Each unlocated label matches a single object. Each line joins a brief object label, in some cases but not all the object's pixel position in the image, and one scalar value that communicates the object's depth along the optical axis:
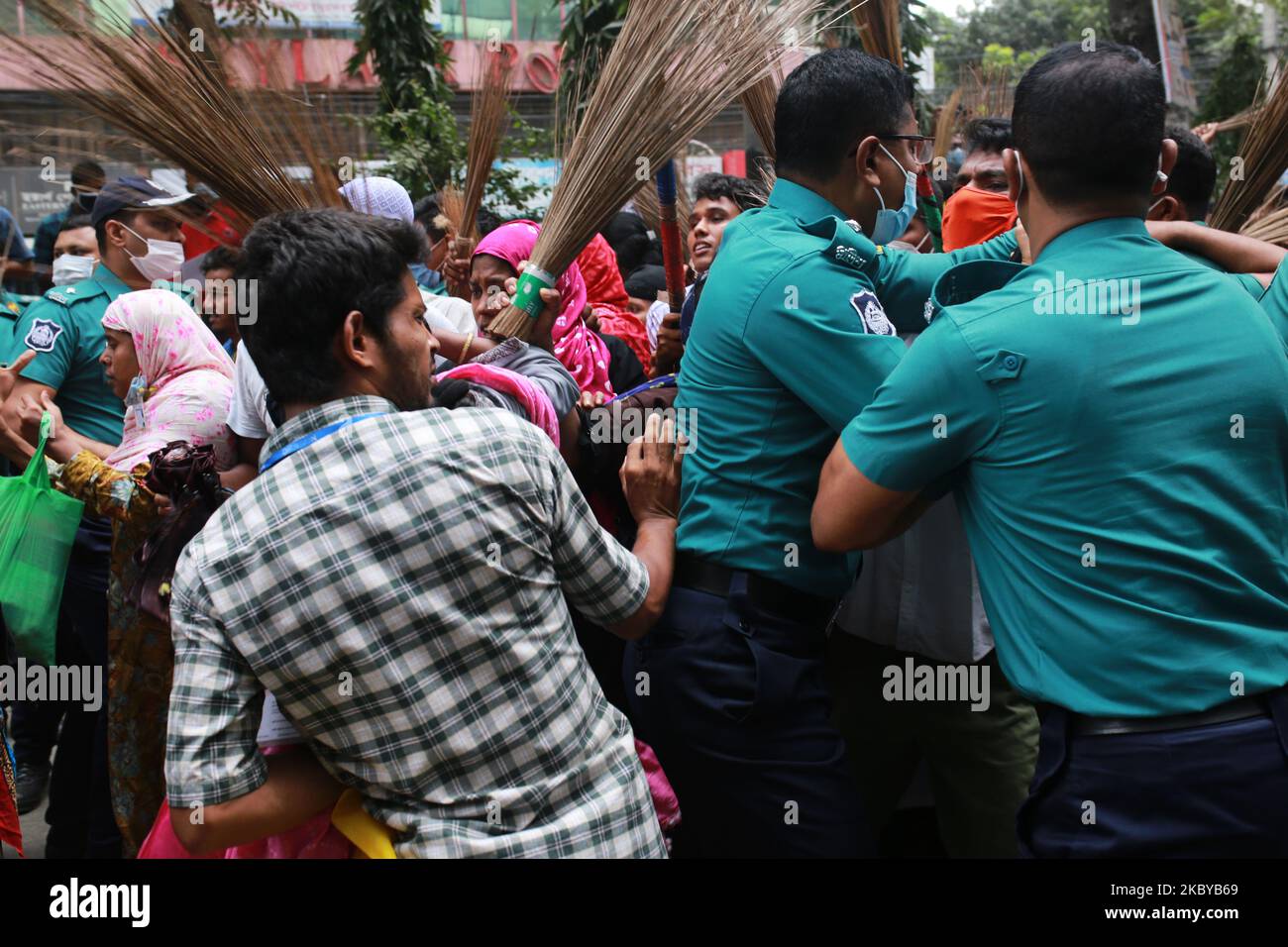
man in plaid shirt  1.64
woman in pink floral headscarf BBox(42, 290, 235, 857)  3.04
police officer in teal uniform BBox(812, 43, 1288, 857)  1.67
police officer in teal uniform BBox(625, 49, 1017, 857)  2.13
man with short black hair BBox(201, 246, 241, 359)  3.63
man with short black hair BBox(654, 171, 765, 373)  4.84
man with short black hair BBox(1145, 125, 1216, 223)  2.66
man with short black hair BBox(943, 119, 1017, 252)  3.24
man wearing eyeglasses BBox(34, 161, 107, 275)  3.38
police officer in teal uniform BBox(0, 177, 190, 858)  3.53
